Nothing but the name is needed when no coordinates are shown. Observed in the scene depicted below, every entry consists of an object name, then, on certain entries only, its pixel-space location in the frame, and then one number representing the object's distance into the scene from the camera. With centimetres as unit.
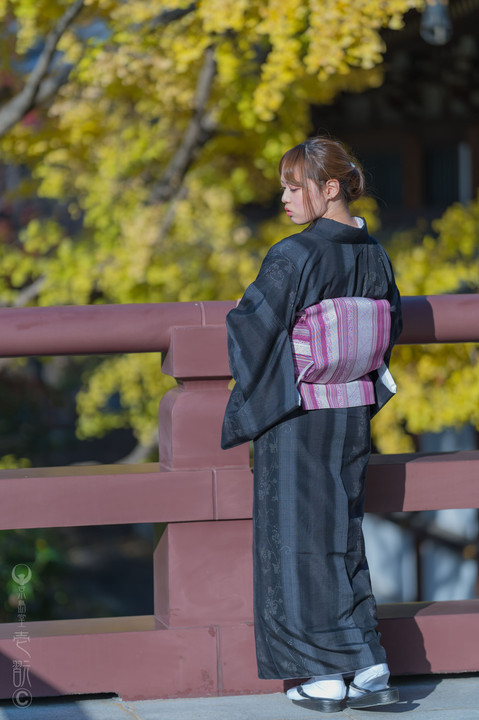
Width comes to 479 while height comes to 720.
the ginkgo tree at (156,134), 1110
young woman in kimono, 483
